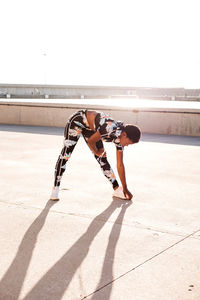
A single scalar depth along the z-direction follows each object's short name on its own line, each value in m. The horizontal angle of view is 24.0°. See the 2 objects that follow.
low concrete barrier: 14.46
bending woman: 5.31
